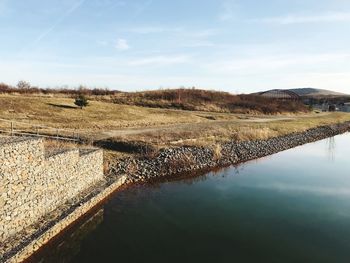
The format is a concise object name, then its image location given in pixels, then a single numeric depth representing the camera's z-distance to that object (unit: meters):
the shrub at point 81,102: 51.38
